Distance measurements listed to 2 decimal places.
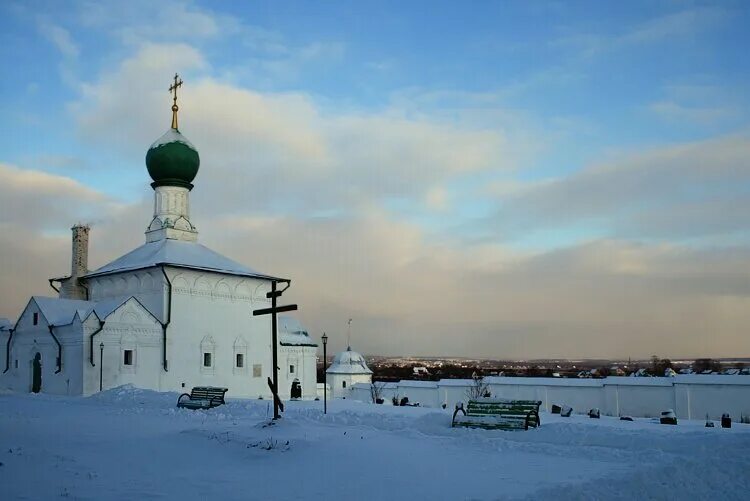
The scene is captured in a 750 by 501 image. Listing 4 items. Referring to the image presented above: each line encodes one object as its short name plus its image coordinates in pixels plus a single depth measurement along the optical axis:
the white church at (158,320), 25.50
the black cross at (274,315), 13.05
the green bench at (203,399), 17.91
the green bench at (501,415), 13.35
